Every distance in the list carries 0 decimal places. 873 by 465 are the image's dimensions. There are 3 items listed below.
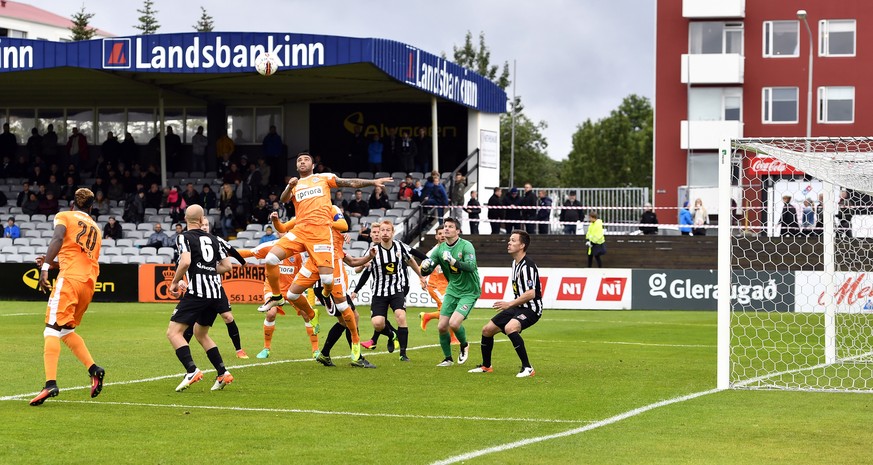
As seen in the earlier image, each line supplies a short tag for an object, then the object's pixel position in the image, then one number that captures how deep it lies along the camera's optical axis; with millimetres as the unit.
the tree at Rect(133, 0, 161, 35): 92500
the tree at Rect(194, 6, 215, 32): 100500
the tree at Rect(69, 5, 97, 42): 91312
